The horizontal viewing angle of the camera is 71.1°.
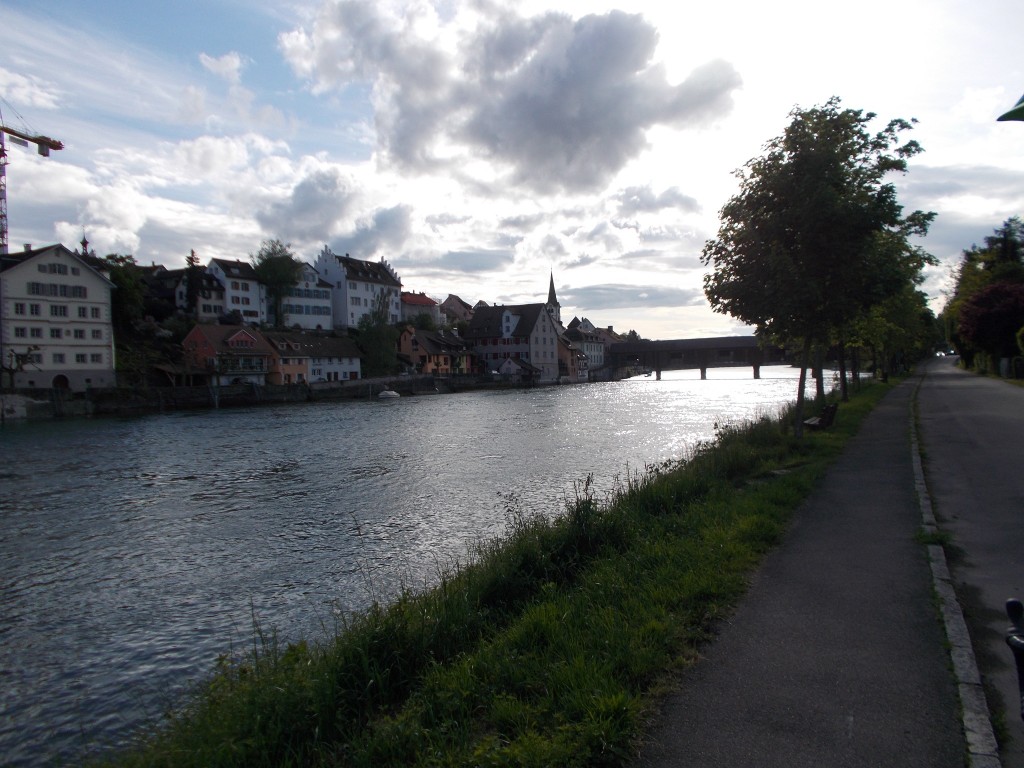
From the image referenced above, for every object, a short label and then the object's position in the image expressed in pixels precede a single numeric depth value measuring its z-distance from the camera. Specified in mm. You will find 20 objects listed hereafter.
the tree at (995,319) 51625
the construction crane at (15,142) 86188
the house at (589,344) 161875
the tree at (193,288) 92500
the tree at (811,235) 16953
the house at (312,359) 88062
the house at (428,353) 109438
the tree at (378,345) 97188
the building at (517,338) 125000
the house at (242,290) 96500
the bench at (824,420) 21594
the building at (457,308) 170375
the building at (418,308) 134075
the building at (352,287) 115125
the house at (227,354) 79125
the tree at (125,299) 78812
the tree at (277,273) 100000
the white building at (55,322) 65125
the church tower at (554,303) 171038
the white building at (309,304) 104562
